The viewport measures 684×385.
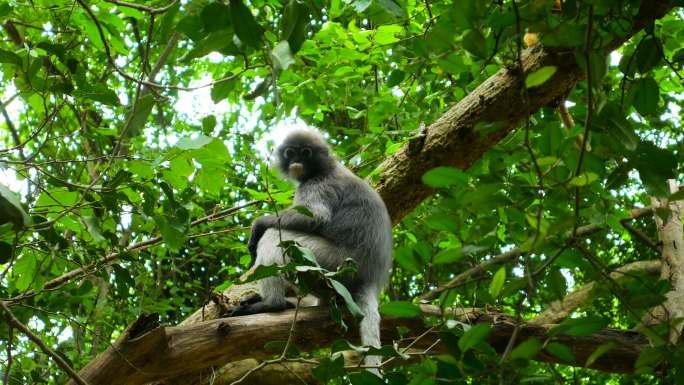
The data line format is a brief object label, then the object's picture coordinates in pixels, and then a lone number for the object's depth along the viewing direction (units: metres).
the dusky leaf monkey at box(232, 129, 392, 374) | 4.89
